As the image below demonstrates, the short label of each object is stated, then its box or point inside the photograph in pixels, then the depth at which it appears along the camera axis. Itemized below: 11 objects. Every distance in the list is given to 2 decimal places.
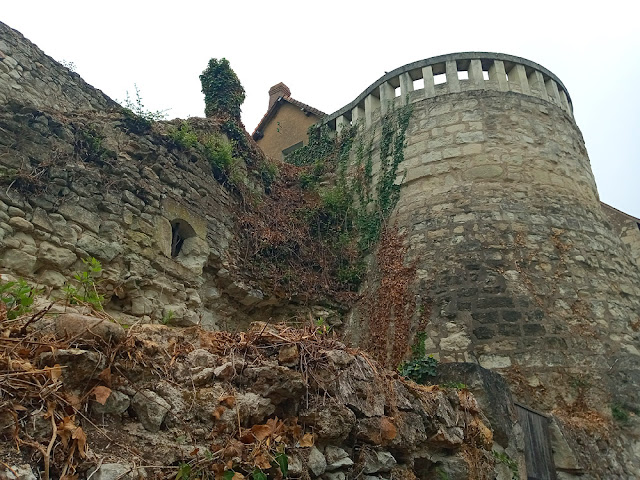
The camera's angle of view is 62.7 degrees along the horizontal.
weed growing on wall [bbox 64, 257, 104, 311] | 3.44
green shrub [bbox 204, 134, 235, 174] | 7.98
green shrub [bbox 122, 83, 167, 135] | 6.85
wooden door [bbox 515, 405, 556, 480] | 5.08
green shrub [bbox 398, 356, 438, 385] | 5.02
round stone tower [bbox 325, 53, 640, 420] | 6.72
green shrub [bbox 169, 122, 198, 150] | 7.34
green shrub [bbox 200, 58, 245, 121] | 9.46
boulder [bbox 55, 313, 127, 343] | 2.33
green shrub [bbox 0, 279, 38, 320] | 2.58
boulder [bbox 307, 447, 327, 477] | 2.73
